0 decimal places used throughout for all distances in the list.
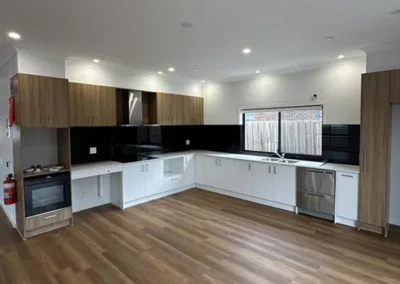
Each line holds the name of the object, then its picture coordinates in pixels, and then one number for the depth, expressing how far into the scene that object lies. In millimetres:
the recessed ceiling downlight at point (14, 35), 2977
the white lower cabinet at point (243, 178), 5078
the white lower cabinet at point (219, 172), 5453
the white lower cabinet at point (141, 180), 4726
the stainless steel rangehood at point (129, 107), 5094
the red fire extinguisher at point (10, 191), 3633
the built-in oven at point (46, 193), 3535
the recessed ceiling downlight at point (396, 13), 2480
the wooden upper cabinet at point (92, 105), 4211
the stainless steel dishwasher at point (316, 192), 4043
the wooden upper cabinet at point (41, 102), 3424
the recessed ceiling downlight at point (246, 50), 3682
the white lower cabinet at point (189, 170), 5953
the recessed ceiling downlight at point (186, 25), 2723
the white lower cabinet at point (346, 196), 3805
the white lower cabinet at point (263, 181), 4770
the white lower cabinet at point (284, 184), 4469
